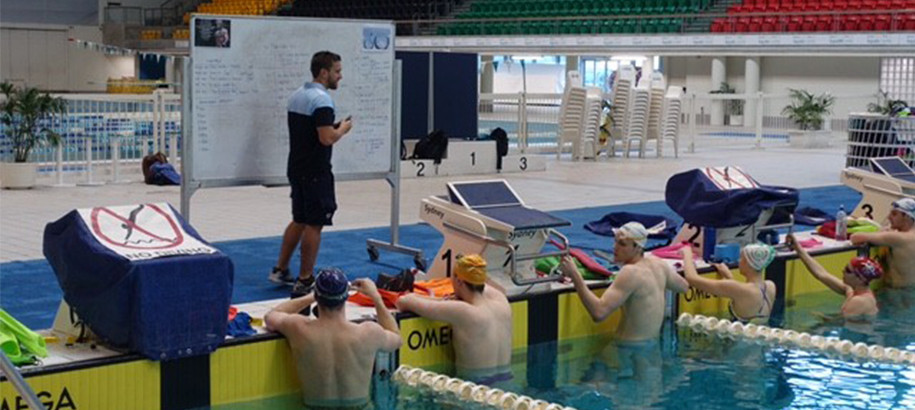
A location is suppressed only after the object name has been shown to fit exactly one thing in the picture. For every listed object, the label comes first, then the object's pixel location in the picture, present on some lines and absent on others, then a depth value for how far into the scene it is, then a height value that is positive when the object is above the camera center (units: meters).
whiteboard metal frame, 8.23 -0.49
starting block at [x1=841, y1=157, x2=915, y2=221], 10.51 -0.60
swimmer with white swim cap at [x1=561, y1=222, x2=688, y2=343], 7.40 -1.03
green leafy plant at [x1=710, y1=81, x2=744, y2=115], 32.50 +0.18
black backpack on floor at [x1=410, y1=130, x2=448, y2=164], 16.44 -0.50
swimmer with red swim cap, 8.37 -1.16
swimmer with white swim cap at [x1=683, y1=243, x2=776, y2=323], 8.09 -1.11
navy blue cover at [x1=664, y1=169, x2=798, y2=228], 8.75 -0.62
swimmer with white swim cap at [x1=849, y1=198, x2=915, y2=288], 9.41 -0.92
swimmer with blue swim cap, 5.86 -1.12
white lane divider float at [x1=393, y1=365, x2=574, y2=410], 6.09 -1.39
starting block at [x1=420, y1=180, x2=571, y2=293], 7.43 -0.70
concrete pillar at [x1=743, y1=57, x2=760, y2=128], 31.91 +0.72
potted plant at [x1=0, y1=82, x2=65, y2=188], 13.56 -0.24
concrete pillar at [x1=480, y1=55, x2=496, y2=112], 36.22 +0.94
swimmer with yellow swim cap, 6.63 -1.10
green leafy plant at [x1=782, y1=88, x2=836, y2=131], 24.17 +0.00
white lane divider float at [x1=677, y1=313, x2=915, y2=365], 7.36 -1.37
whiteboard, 8.34 +0.13
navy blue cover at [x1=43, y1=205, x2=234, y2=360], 5.58 -0.84
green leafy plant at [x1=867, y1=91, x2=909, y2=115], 15.83 +0.07
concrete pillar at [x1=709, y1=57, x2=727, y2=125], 32.84 +0.81
